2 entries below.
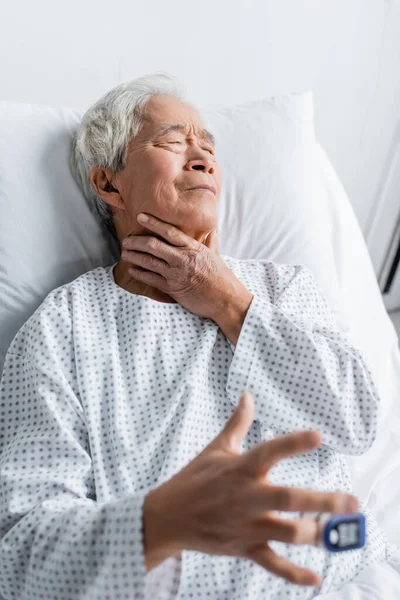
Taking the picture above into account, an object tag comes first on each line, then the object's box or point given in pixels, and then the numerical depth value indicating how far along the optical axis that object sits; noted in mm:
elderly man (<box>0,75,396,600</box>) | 874
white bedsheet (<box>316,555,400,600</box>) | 1032
